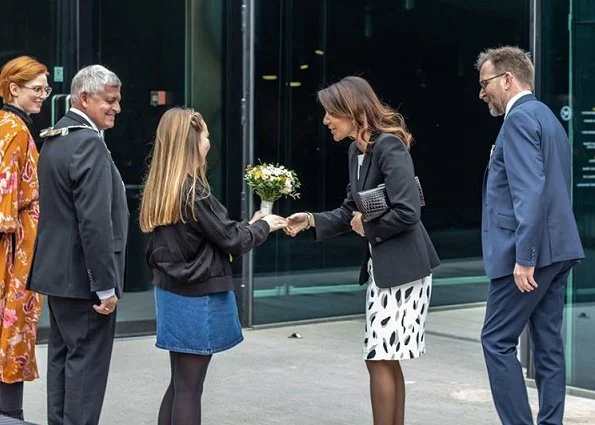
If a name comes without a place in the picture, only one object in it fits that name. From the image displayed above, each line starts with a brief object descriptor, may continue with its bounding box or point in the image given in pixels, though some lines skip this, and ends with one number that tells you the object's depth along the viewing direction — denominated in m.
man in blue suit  5.40
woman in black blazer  5.60
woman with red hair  5.99
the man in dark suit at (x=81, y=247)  5.34
